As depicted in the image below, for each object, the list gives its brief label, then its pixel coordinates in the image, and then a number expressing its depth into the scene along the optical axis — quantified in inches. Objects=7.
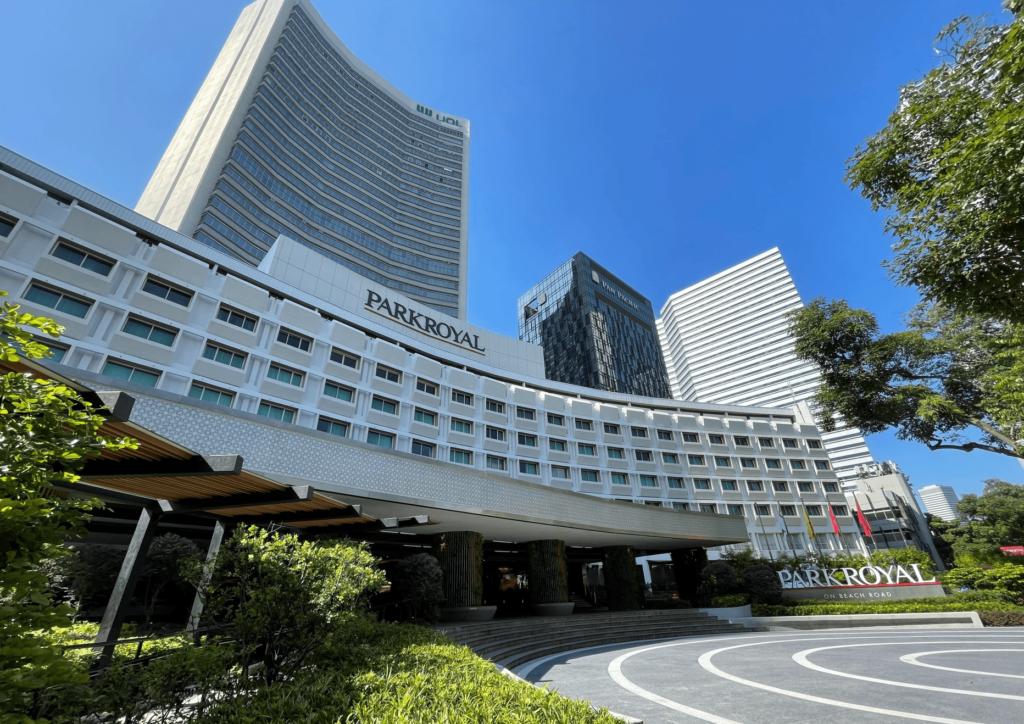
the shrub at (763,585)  1098.7
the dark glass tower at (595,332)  3737.7
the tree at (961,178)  351.6
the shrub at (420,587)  719.7
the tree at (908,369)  976.3
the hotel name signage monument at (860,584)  1011.3
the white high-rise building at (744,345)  4480.8
